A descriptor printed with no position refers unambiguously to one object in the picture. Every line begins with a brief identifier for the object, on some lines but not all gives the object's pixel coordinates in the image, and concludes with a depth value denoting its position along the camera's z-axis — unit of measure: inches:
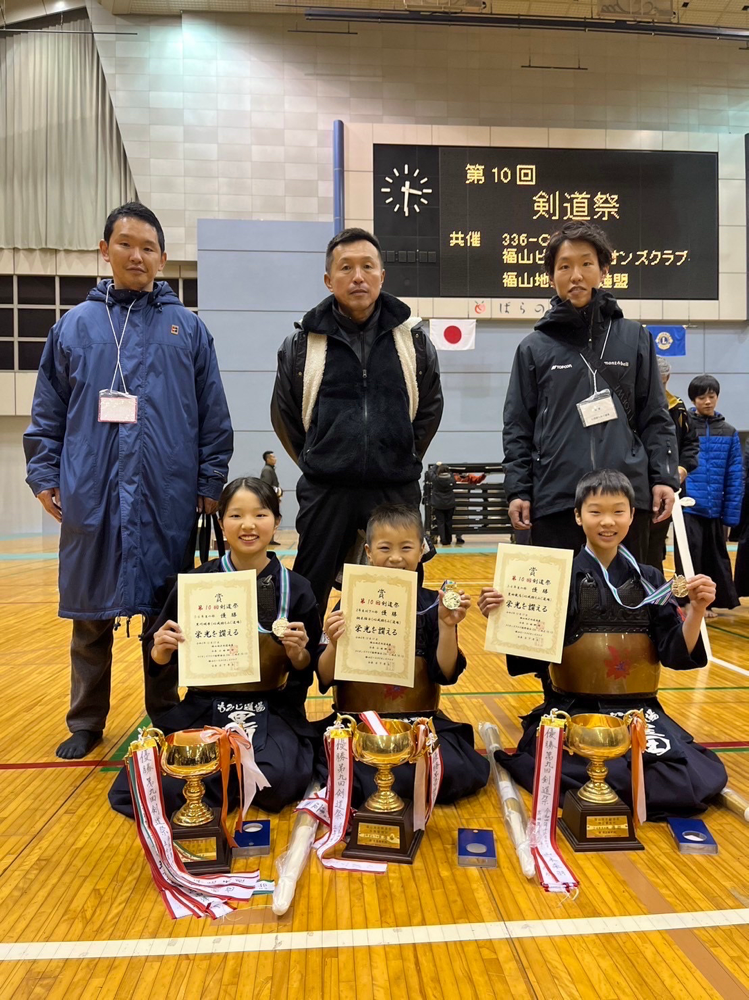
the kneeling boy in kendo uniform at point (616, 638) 83.8
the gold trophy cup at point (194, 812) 67.7
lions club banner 442.6
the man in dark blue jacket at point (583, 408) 97.0
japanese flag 433.4
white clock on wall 413.4
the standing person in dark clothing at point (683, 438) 176.4
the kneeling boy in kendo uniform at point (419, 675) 84.2
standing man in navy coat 94.0
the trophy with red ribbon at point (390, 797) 70.6
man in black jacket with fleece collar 92.7
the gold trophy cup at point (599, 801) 72.2
